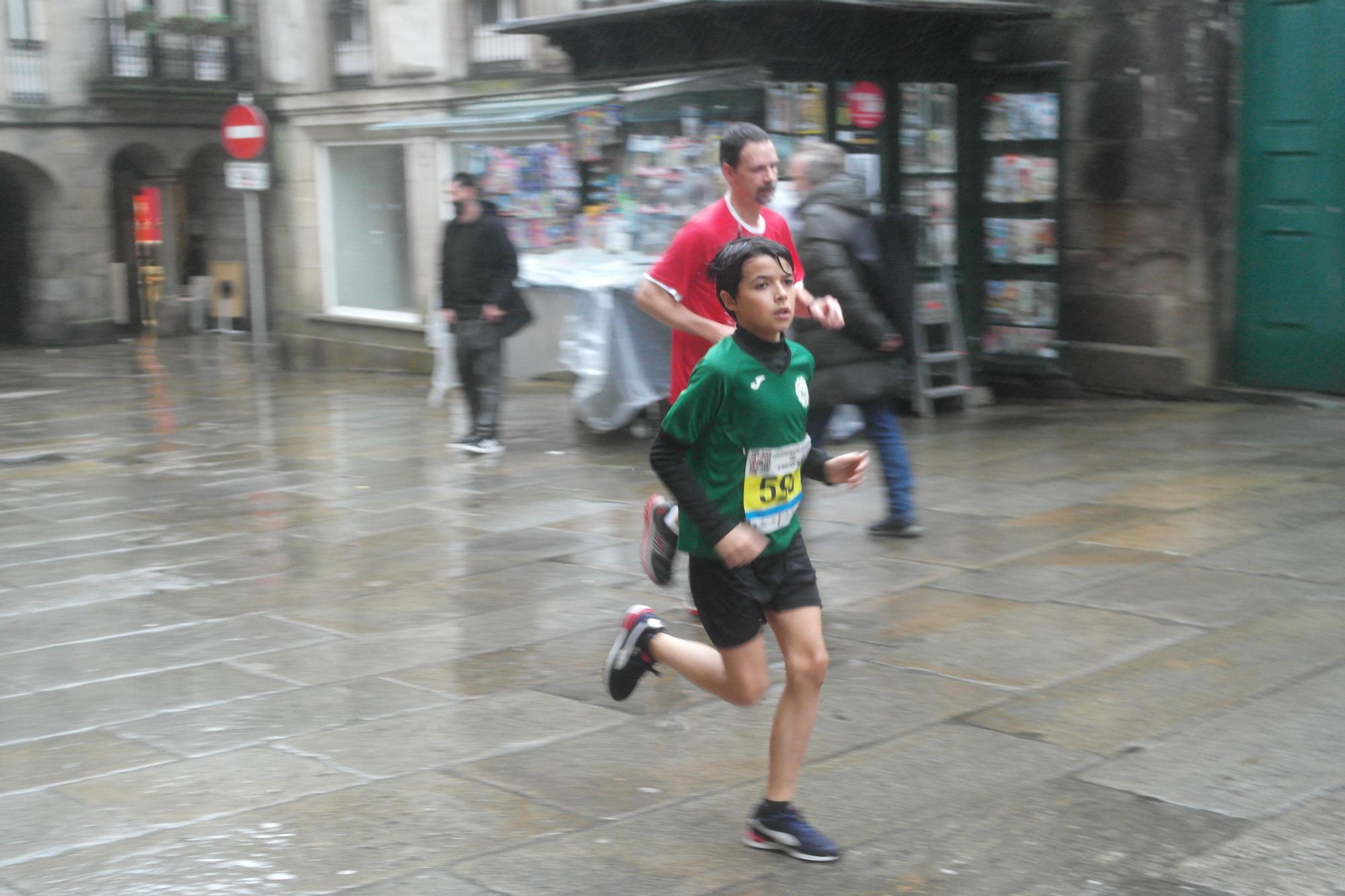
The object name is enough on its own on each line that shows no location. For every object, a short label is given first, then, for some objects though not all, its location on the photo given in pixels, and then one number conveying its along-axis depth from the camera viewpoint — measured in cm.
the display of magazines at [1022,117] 1156
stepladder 1136
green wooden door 1017
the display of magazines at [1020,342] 1177
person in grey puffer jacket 666
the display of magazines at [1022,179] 1160
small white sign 1627
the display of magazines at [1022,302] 1174
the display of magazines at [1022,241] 1166
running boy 361
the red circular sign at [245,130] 1619
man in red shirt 524
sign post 1616
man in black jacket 1009
